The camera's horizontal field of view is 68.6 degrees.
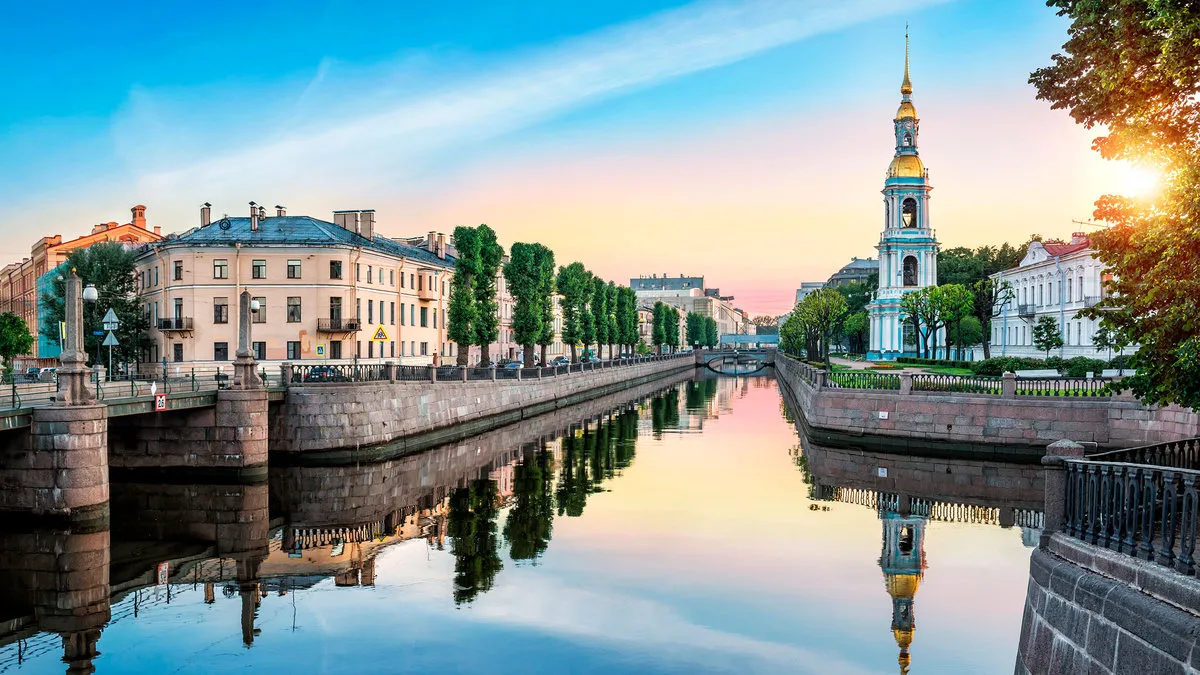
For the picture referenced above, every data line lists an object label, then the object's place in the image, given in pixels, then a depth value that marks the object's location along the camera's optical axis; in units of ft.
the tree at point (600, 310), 307.58
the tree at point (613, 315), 326.03
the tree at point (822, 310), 300.32
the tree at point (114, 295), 182.91
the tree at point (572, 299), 266.98
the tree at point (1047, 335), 207.41
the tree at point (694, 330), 641.40
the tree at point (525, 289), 209.36
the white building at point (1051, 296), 216.33
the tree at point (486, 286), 178.60
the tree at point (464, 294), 172.04
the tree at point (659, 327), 463.42
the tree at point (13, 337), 211.41
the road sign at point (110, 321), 103.55
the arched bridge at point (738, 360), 475.72
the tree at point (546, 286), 213.05
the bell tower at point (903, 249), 329.93
